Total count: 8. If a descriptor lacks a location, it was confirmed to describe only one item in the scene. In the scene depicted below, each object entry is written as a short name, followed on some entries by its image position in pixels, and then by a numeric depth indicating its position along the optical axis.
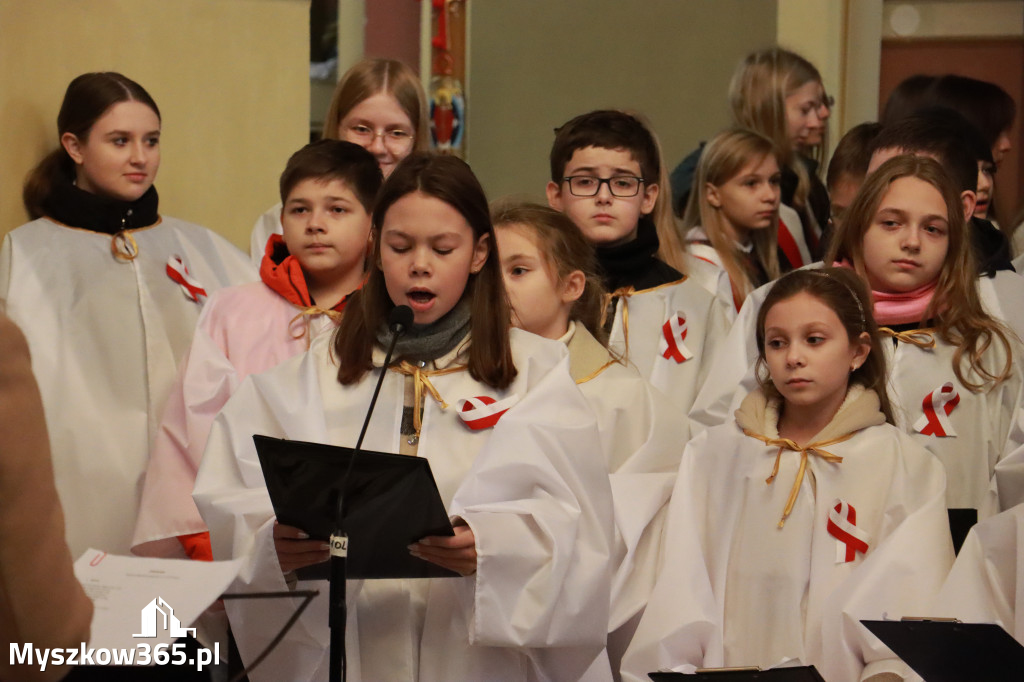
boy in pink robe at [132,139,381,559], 8.20
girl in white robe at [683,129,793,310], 10.98
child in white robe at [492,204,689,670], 7.60
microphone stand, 5.01
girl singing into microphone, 6.20
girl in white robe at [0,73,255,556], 9.28
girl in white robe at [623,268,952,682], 6.98
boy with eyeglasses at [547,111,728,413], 9.46
